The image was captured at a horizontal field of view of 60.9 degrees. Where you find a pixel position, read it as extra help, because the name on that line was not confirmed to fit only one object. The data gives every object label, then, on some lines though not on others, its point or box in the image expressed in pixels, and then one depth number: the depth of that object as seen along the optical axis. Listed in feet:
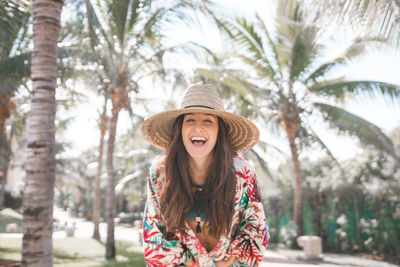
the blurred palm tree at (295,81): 34.37
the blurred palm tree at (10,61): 18.59
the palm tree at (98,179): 50.16
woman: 7.54
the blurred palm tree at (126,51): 27.77
